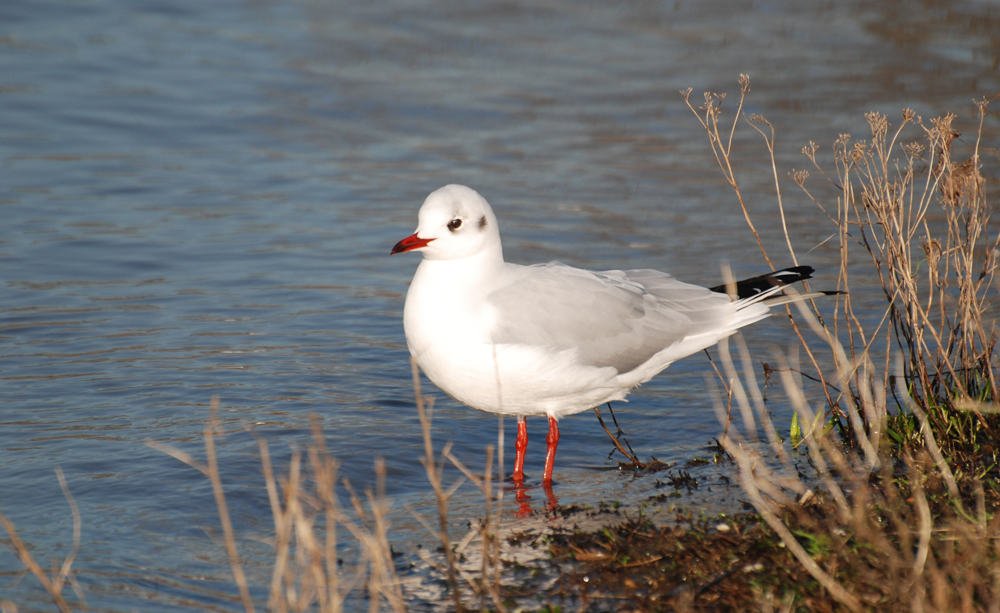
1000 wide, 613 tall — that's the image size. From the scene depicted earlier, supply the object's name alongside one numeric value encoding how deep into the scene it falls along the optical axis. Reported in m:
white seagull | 11.04
